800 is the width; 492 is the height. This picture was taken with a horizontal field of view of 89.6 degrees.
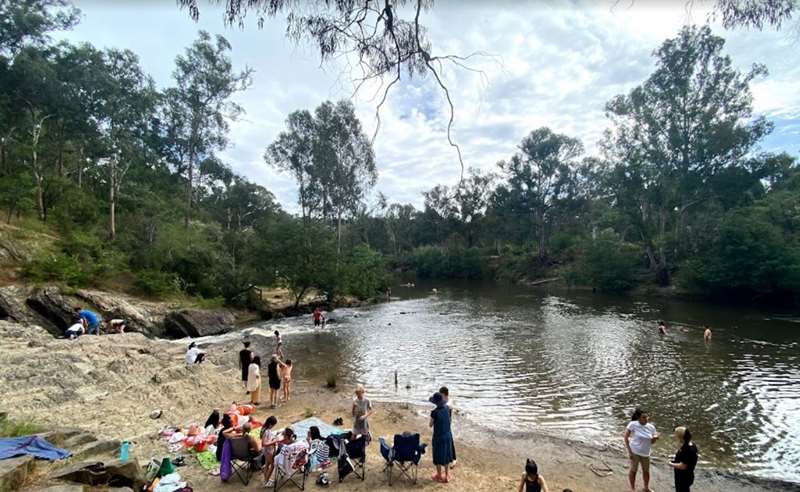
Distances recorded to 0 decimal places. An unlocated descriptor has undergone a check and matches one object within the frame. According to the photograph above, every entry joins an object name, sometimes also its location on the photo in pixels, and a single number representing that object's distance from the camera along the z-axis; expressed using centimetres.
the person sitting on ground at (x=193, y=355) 1384
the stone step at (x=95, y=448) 636
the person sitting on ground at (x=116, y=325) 1850
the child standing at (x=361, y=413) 837
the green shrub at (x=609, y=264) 4156
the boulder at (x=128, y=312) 2034
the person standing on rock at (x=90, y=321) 1733
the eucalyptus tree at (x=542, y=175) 6247
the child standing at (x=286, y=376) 1217
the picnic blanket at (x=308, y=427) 850
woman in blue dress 712
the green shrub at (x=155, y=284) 2491
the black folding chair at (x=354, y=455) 710
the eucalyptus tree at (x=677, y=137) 3719
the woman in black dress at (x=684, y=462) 640
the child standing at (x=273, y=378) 1138
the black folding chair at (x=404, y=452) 709
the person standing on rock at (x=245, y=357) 1301
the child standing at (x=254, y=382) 1155
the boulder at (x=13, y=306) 1717
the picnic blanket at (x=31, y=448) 567
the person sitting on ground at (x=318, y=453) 727
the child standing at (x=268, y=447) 687
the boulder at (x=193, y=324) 2220
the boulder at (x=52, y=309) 1828
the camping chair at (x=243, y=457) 696
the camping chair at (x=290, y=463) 672
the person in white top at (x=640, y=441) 702
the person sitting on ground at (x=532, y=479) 591
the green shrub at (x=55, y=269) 2013
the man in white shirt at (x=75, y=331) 1538
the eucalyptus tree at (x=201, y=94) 3334
